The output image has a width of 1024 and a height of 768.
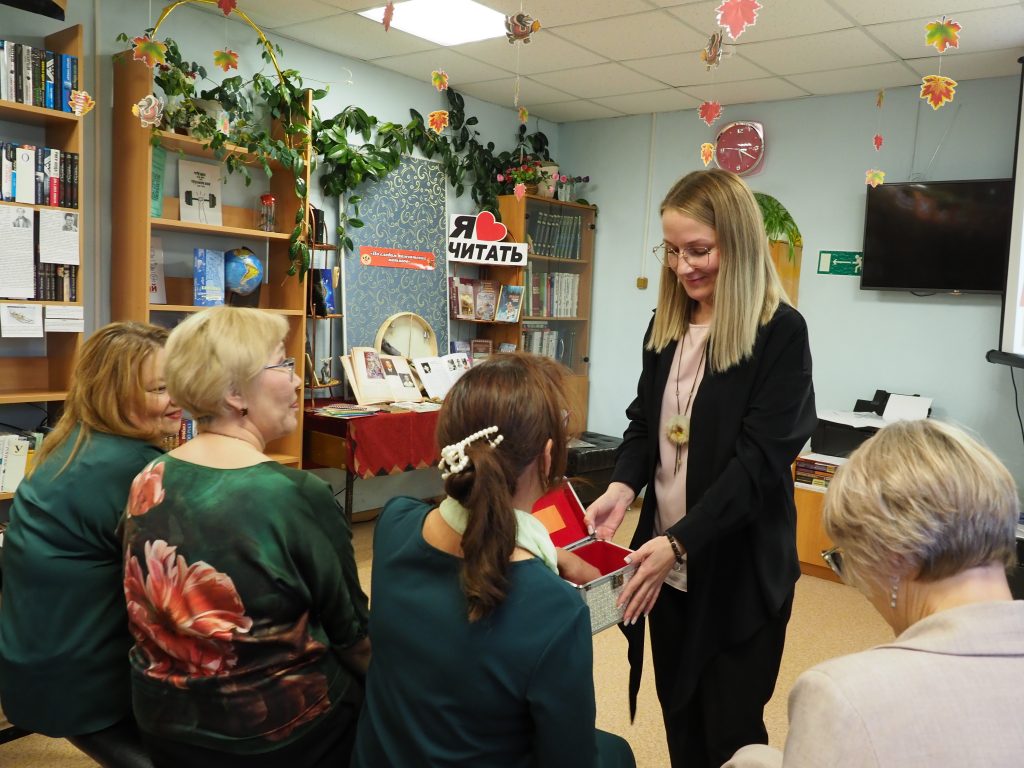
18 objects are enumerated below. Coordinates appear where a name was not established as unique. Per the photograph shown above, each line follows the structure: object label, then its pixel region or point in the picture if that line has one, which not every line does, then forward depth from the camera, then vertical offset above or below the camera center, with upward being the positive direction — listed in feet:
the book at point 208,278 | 12.21 +0.42
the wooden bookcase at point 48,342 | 10.21 -0.57
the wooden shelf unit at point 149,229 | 11.31 +1.12
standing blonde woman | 4.92 -0.96
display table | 12.98 -2.16
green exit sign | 15.44 +1.30
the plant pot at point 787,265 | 15.52 +1.21
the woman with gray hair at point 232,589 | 4.19 -1.49
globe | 12.56 +0.57
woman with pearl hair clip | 3.34 -1.26
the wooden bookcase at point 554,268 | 17.15 +1.18
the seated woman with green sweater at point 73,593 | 5.10 -1.85
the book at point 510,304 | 17.01 +0.27
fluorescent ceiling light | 12.12 +4.55
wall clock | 16.52 +3.66
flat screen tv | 13.71 +1.69
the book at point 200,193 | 12.33 +1.73
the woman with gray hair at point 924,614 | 2.59 -0.99
